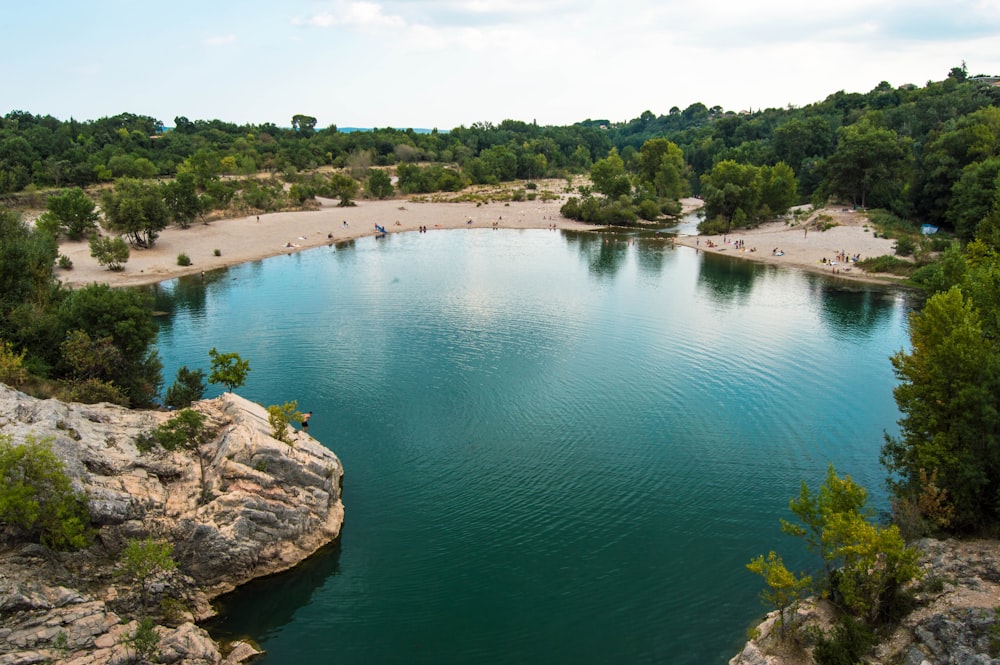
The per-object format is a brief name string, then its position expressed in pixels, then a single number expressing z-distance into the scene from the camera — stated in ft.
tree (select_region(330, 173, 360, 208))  469.98
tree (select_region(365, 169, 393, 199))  512.63
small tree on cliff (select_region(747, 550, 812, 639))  71.82
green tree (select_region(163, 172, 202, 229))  335.26
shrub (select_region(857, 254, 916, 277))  262.47
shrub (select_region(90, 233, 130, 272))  258.57
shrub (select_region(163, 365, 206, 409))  130.31
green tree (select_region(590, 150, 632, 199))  448.24
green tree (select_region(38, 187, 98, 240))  283.59
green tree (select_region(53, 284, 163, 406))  126.11
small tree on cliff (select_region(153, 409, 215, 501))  96.99
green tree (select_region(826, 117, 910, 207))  342.03
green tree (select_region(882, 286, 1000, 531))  86.89
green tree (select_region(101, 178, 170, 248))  283.18
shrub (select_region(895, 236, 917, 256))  272.51
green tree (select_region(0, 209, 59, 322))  128.26
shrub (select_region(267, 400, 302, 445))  105.65
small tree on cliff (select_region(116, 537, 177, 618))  75.92
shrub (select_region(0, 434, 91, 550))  72.54
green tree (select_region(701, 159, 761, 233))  378.53
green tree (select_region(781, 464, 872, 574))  77.46
